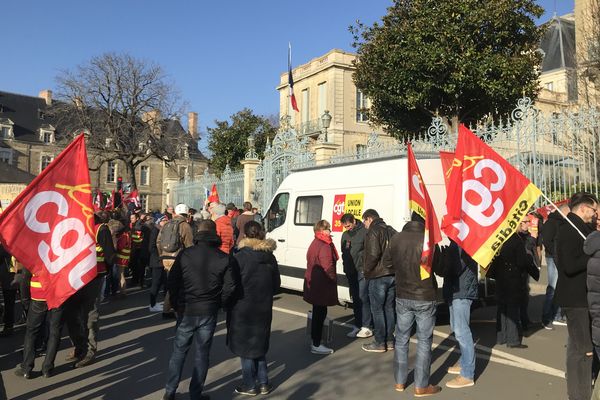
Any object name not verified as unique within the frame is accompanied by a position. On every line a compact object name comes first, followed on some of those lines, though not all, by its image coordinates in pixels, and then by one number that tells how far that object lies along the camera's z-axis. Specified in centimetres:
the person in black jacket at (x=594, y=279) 370
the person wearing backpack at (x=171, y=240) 820
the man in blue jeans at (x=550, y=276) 675
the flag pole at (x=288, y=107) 3845
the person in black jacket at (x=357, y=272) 694
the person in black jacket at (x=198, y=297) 445
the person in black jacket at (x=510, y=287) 634
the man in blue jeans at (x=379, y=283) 618
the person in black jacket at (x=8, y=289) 686
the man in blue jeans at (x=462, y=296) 496
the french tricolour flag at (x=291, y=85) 2364
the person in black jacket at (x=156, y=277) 875
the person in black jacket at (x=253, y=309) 465
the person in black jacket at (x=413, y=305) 473
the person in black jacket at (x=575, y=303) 414
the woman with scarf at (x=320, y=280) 602
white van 735
